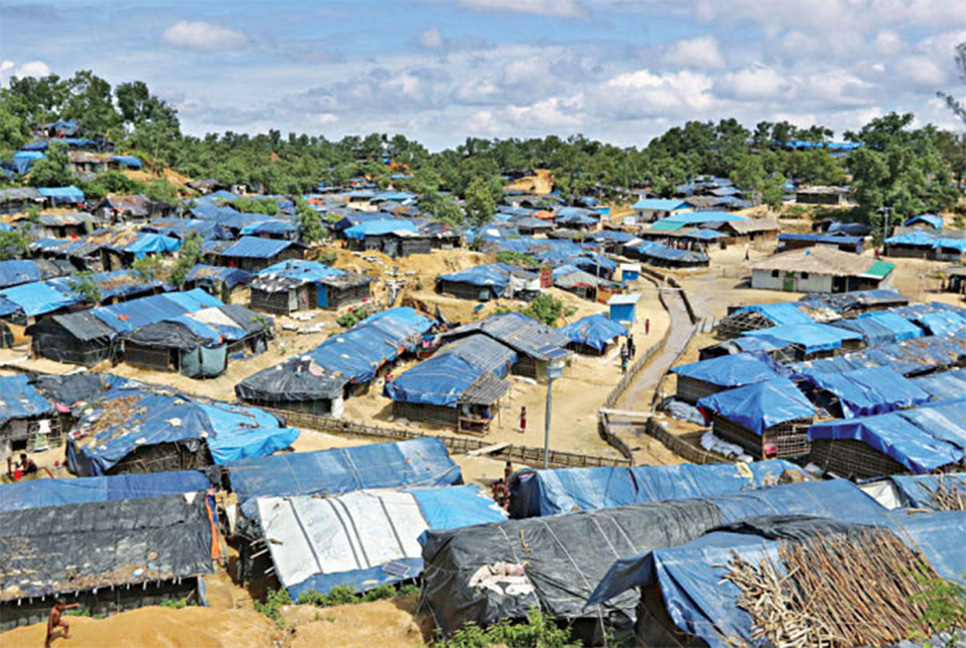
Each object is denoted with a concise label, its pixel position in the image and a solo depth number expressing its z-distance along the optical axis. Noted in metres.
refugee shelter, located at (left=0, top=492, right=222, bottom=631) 12.92
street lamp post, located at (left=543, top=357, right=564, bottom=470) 20.24
